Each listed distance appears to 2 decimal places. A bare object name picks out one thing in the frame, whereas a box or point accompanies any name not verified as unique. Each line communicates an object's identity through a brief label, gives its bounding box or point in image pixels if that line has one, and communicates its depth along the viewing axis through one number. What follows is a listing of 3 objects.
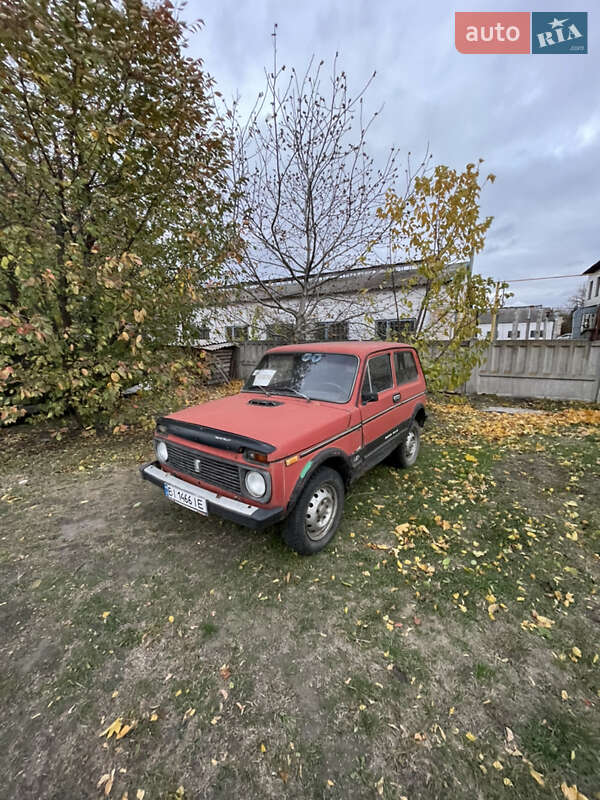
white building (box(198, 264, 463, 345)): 7.68
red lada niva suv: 2.71
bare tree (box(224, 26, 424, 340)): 6.89
